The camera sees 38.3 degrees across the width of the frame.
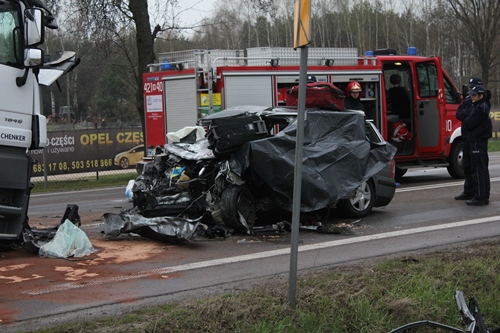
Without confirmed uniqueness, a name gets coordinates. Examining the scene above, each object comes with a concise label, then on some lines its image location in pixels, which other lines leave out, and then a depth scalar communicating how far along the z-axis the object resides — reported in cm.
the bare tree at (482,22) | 4322
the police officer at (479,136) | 1177
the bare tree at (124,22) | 2139
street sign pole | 533
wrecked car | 958
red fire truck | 1469
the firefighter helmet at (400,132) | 1620
